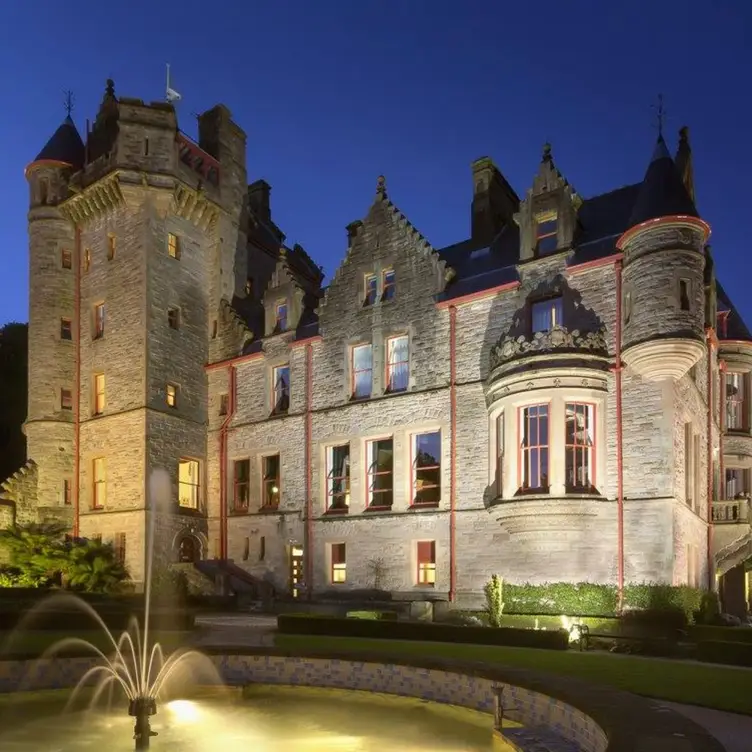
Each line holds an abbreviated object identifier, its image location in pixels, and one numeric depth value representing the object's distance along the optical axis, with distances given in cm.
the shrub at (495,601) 2511
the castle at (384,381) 2506
